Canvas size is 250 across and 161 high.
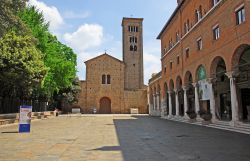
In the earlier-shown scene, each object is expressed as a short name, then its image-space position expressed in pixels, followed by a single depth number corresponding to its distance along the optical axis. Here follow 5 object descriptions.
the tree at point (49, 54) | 20.02
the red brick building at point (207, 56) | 11.31
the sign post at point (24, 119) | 10.93
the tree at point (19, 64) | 15.49
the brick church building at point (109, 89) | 39.68
